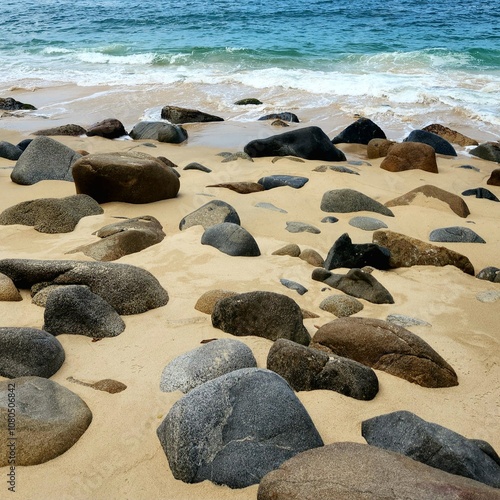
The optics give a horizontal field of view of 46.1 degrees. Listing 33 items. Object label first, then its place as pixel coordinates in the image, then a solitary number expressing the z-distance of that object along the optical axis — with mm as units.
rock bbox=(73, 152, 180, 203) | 6238
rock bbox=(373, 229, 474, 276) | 5027
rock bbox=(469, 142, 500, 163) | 9500
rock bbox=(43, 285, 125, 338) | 3318
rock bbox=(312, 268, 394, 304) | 4223
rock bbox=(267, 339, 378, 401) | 2914
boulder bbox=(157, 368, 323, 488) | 2279
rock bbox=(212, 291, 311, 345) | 3400
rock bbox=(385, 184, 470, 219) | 6578
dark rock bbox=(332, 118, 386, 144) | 10180
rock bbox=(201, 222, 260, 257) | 4875
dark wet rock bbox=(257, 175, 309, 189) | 7179
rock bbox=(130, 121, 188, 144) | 10148
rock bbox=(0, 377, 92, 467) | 2328
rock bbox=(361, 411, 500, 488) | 2307
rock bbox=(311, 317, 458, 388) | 3141
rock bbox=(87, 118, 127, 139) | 10398
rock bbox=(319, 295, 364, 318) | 3973
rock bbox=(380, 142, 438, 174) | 8516
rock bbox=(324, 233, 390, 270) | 4855
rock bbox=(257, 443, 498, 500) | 1890
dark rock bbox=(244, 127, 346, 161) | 8883
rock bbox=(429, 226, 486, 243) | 5730
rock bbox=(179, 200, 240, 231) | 5570
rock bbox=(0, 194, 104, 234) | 5406
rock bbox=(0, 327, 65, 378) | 2844
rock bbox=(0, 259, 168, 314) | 3656
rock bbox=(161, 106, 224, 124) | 11625
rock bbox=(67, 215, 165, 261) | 4625
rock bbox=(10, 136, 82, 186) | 7019
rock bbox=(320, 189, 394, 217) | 6406
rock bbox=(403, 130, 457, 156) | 9789
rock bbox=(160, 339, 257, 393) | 2869
